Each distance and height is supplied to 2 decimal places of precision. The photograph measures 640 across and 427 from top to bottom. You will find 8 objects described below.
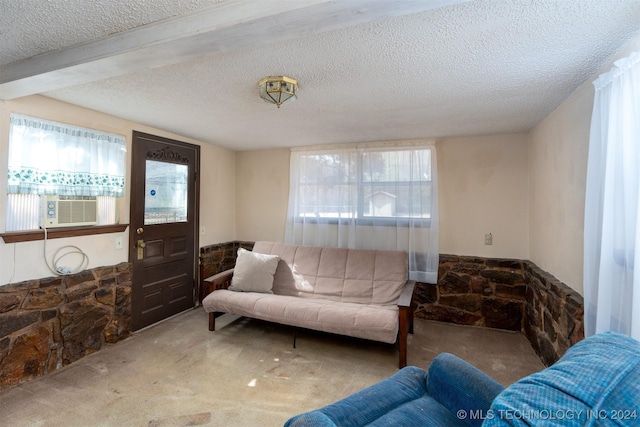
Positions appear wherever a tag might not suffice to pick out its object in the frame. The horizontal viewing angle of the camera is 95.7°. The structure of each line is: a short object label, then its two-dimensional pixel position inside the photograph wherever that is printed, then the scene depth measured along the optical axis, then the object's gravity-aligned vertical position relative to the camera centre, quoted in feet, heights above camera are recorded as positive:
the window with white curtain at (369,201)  11.35 +0.34
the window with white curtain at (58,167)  7.00 +0.96
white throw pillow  10.55 -2.47
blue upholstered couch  2.48 -1.75
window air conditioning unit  7.50 -0.25
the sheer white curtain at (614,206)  4.35 +0.14
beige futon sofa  8.19 -2.94
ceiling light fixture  6.06 +2.56
